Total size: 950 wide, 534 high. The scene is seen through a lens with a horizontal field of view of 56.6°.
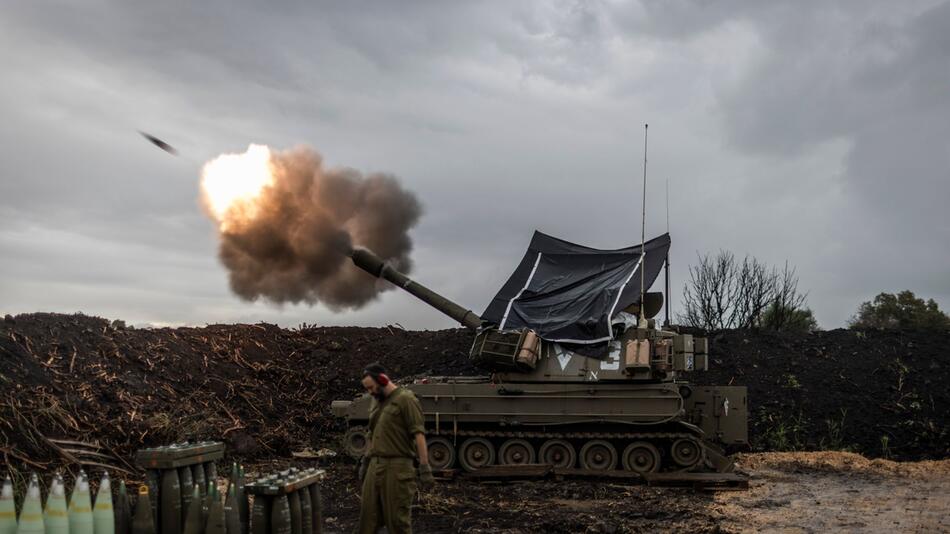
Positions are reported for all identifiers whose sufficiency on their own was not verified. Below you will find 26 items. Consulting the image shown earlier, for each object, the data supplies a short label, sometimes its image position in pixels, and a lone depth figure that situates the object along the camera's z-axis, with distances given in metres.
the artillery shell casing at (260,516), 7.43
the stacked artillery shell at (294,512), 7.68
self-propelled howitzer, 15.34
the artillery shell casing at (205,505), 7.27
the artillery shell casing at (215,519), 7.05
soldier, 8.13
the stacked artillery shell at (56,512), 6.41
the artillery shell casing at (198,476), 8.10
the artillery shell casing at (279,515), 7.43
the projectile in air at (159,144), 13.27
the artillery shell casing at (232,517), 7.18
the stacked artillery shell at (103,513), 6.74
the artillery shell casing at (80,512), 6.57
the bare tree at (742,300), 31.98
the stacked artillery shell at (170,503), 7.66
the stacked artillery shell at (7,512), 6.31
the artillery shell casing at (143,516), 7.16
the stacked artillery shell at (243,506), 7.62
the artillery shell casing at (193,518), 7.17
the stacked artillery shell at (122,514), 7.22
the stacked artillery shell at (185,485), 7.84
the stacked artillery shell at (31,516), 6.23
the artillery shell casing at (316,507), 8.27
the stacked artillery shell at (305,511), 7.91
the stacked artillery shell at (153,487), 7.73
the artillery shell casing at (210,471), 8.39
